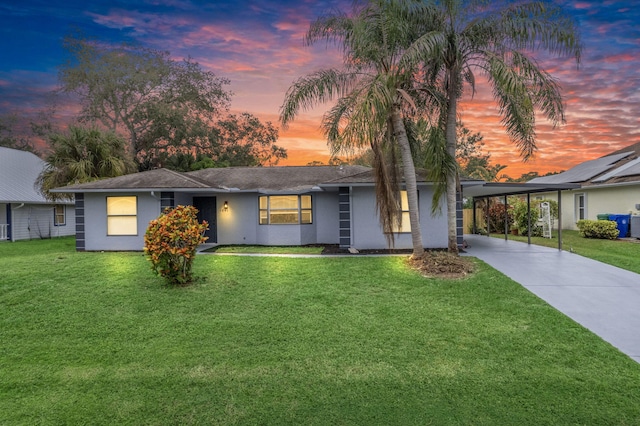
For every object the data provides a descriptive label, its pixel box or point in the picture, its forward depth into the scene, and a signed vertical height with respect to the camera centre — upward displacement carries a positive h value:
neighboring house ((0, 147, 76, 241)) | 18.44 +0.56
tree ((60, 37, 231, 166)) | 27.52 +9.25
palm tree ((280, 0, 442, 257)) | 8.94 +3.26
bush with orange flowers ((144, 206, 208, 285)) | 7.41 -0.60
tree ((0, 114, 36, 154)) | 32.12 +7.30
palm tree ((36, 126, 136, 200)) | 16.41 +2.59
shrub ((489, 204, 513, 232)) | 20.22 -0.55
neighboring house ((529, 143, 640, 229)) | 16.59 +0.83
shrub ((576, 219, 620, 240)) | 15.66 -1.05
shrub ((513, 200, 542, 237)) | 18.75 -0.60
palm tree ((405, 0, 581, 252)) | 8.64 +3.96
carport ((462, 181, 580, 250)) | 11.41 +0.65
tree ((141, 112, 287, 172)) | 27.96 +5.32
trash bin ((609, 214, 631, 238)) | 15.85 -0.84
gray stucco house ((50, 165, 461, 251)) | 12.65 +0.16
